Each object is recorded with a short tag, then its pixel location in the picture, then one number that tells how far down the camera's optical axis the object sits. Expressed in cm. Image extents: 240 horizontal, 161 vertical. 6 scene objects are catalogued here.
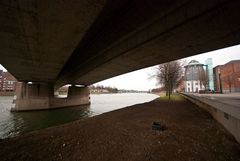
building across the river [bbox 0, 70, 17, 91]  12775
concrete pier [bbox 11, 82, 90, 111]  2808
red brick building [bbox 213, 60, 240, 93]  5055
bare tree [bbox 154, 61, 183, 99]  3168
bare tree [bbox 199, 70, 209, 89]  5402
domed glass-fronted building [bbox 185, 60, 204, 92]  8631
